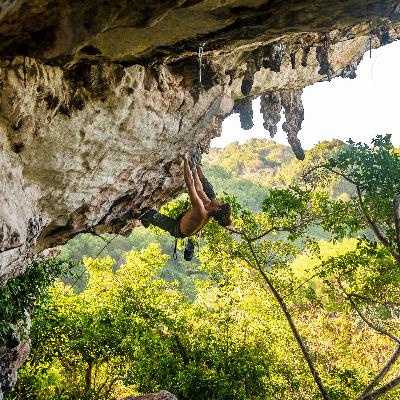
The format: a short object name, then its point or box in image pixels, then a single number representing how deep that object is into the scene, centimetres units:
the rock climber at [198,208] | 697
